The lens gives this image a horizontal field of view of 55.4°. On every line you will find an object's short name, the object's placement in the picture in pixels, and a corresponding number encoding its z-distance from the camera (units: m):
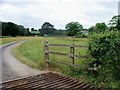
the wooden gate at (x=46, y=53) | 5.03
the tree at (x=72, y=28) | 48.85
